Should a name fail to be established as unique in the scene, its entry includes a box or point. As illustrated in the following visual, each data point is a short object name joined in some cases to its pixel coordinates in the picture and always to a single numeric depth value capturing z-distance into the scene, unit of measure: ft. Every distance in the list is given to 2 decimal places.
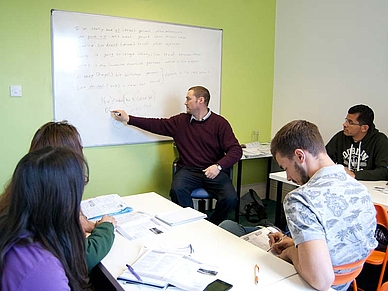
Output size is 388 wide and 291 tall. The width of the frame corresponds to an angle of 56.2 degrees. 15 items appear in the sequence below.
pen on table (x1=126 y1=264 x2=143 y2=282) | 4.15
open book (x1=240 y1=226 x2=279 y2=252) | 5.75
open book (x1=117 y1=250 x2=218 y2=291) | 4.07
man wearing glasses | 9.56
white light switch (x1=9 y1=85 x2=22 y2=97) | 9.57
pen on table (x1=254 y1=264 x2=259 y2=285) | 4.25
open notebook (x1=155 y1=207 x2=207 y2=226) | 5.99
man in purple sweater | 10.84
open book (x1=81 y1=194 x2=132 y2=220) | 6.21
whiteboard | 10.19
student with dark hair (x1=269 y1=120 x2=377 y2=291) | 4.03
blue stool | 10.80
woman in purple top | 3.28
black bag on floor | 12.86
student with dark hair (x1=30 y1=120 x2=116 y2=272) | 4.76
